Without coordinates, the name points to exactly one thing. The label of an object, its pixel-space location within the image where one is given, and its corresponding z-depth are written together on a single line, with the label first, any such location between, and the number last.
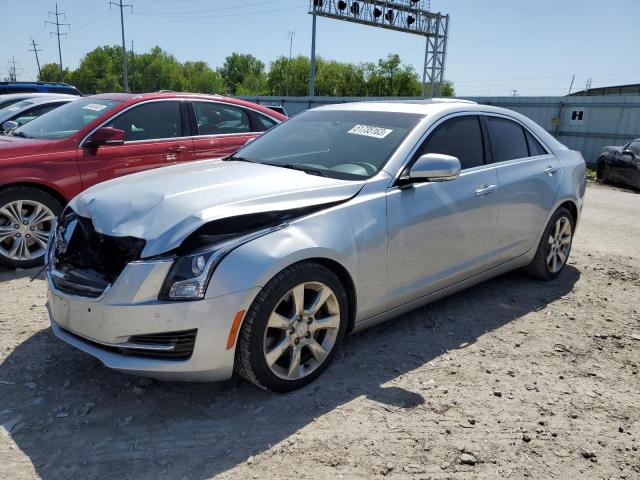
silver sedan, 2.67
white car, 8.17
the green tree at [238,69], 121.38
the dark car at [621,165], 13.50
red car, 5.00
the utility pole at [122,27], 49.50
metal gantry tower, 31.58
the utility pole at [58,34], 74.43
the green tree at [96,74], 101.75
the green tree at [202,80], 112.25
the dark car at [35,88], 15.06
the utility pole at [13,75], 95.73
